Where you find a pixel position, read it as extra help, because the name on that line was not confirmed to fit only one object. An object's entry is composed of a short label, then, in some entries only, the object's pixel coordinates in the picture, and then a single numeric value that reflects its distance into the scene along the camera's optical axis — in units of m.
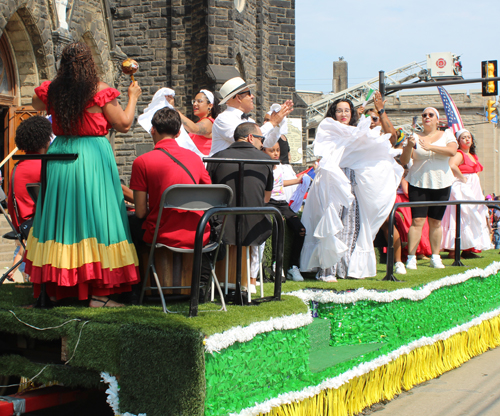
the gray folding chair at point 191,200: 3.26
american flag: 9.91
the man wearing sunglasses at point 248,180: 4.12
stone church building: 15.13
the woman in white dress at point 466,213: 7.80
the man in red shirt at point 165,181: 3.56
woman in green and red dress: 3.44
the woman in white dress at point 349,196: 5.62
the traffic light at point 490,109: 23.91
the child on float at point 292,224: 5.90
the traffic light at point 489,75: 17.44
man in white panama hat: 5.10
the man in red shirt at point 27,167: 4.67
